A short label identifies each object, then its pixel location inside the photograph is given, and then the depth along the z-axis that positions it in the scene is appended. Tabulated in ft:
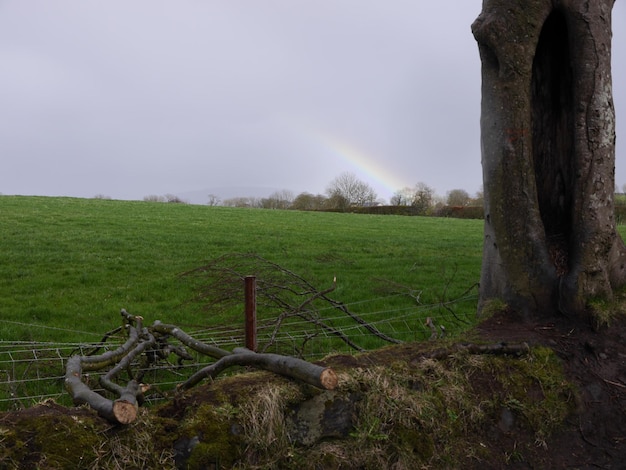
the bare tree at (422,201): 172.00
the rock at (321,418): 9.63
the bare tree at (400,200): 179.32
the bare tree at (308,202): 176.14
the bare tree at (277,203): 178.40
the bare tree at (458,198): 192.03
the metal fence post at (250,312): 14.38
